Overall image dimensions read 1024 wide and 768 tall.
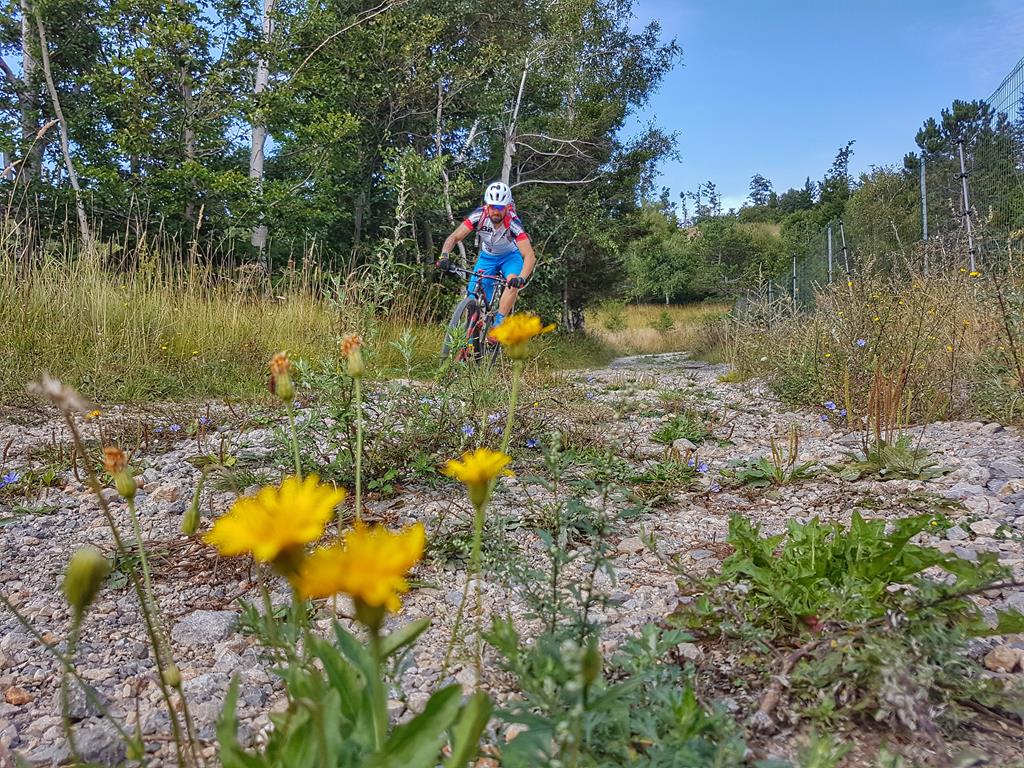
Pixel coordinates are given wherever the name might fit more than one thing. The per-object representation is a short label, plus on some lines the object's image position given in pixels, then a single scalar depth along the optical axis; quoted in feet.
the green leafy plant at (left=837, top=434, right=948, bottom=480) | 6.95
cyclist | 17.60
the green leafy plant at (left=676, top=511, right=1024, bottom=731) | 2.87
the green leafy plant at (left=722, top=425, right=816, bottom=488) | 7.09
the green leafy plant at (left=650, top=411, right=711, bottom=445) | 9.04
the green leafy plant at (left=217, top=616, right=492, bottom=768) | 1.65
